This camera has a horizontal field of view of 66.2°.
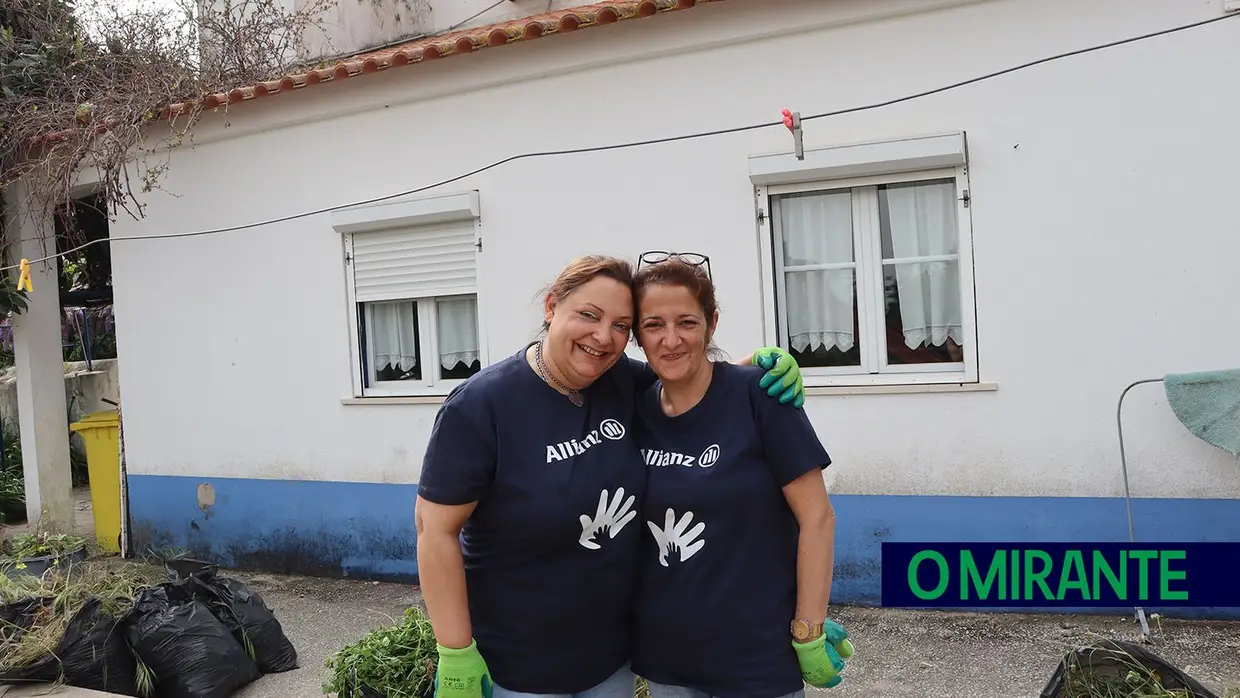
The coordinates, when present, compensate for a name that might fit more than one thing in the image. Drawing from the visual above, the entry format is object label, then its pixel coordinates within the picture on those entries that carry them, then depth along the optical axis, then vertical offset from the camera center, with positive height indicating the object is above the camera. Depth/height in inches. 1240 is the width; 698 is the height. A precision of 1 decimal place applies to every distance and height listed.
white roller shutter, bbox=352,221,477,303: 244.4 +20.4
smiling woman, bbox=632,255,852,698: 86.3 -19.1
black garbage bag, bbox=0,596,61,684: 167.2 -50.5
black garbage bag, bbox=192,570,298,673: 180.5 -52.2
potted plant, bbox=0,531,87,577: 251.6 -53.1
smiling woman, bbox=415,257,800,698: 85.5 -16.1
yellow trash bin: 300.2 -34.7
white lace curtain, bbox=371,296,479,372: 251.0 +1.9
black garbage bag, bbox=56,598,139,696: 167.3 -52.8
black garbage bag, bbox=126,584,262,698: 167.5 -52.9
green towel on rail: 174.1 -19.4
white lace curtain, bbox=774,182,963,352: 203.0 +11.9
